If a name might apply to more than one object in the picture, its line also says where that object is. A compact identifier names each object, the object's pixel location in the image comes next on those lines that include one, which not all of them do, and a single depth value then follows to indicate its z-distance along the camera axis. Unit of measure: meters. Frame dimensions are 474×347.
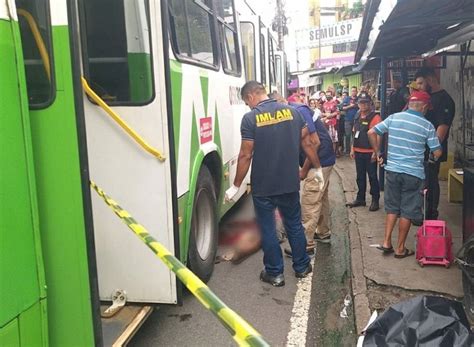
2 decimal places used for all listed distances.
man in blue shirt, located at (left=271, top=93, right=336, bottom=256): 5.23
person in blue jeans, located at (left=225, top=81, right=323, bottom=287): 4.48
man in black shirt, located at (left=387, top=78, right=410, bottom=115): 7.96
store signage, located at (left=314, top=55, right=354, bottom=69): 34.28
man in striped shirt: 4.81
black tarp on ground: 2.79
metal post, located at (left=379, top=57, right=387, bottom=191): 7.98
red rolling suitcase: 4.78
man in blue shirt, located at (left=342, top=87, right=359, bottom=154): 12.62
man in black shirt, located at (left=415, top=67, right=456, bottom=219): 5.89
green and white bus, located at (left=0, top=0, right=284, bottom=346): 2.15
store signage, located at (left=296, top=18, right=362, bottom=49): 33.66
